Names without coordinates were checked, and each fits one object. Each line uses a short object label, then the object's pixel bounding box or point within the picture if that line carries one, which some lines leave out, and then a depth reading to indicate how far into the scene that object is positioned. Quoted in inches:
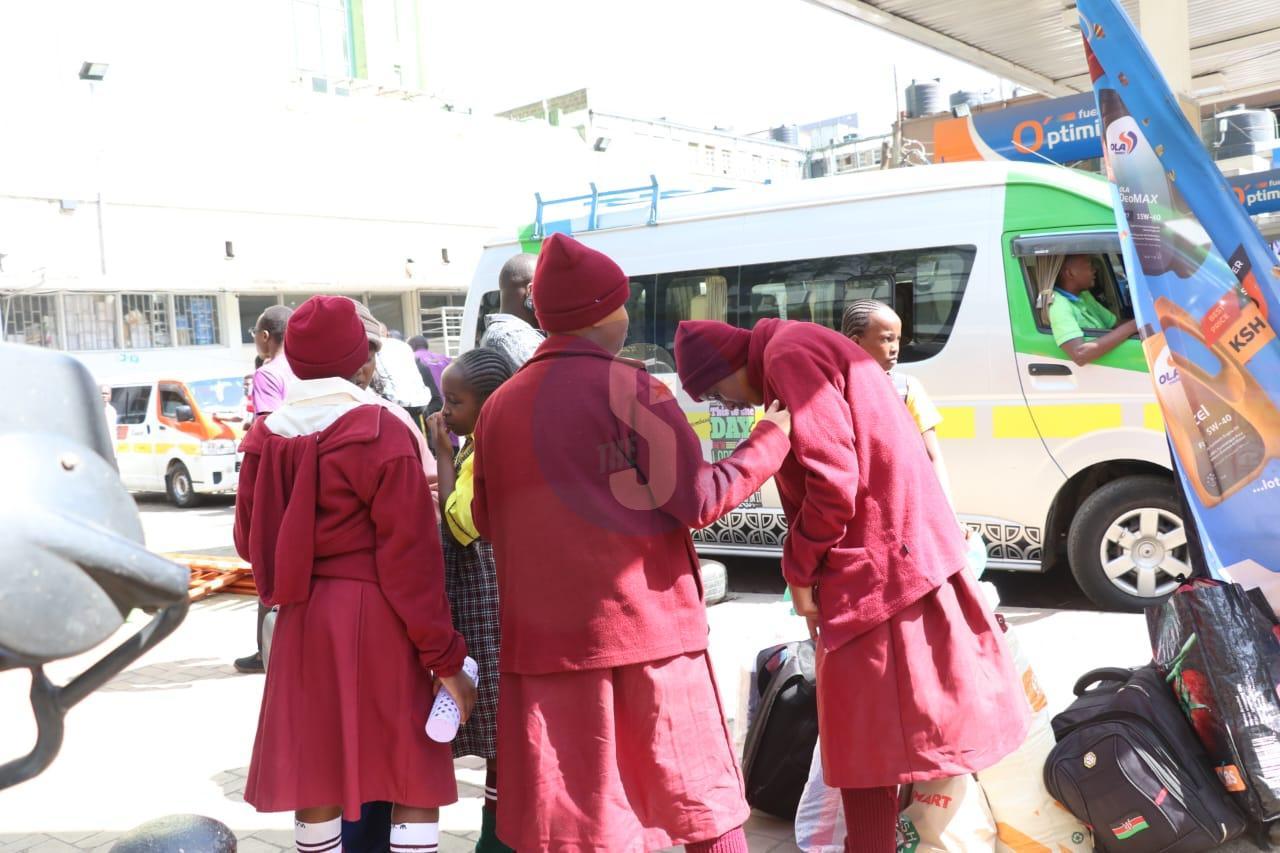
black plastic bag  128.4
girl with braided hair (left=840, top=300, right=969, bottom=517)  167.9
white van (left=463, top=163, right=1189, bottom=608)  254.4
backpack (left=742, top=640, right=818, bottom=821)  149.2
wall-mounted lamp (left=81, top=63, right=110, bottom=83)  877.8
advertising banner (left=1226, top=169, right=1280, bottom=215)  456.1
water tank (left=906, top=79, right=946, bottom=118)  1491.1
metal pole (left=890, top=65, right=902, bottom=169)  535.5
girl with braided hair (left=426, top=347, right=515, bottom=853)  127.7
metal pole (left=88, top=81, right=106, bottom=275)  885.2
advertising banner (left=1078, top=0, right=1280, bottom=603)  143.6
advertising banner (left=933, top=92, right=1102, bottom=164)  350.9
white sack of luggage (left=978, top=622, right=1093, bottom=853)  132.9
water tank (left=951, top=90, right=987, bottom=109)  1353.3
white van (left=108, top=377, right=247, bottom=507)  596.4
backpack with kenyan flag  128.1
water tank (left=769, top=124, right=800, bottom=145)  1905.8
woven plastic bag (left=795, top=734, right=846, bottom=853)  138.6
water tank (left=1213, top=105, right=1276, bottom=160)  624.1
